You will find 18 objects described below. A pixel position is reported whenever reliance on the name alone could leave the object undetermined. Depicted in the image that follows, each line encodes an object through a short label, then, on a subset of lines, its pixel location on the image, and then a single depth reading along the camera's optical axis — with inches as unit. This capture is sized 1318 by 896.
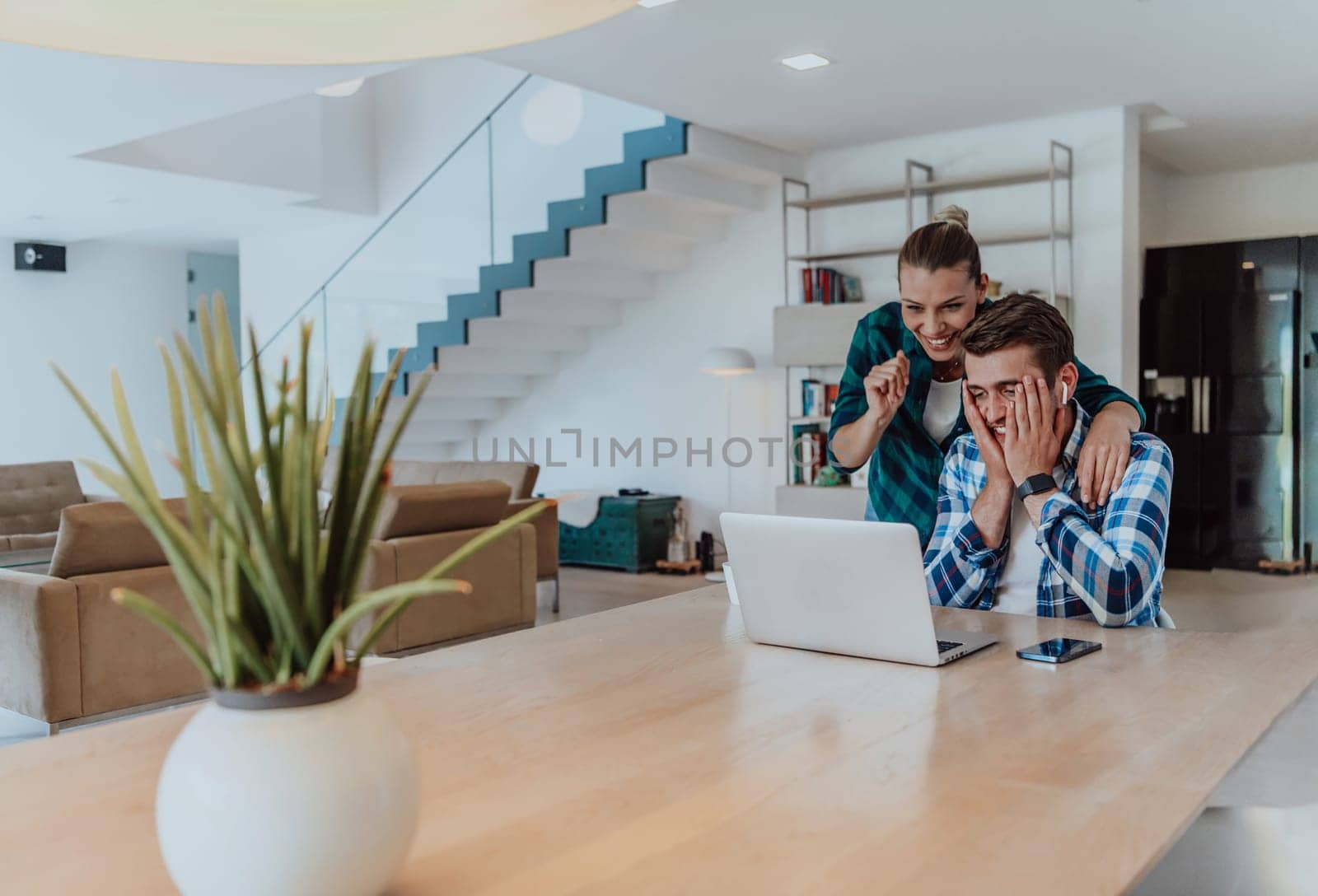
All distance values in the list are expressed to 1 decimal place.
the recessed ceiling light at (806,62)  213.8
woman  83.1
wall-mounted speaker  403.5
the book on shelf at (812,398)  296.0
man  73.8
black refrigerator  289.4
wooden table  36.8
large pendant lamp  43.0
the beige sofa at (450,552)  193.6
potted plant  31.5
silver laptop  62.9
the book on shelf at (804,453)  296.5
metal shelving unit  265.4
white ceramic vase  31.4
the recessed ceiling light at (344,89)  360.2
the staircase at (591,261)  281.4
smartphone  63.9
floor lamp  301.9
